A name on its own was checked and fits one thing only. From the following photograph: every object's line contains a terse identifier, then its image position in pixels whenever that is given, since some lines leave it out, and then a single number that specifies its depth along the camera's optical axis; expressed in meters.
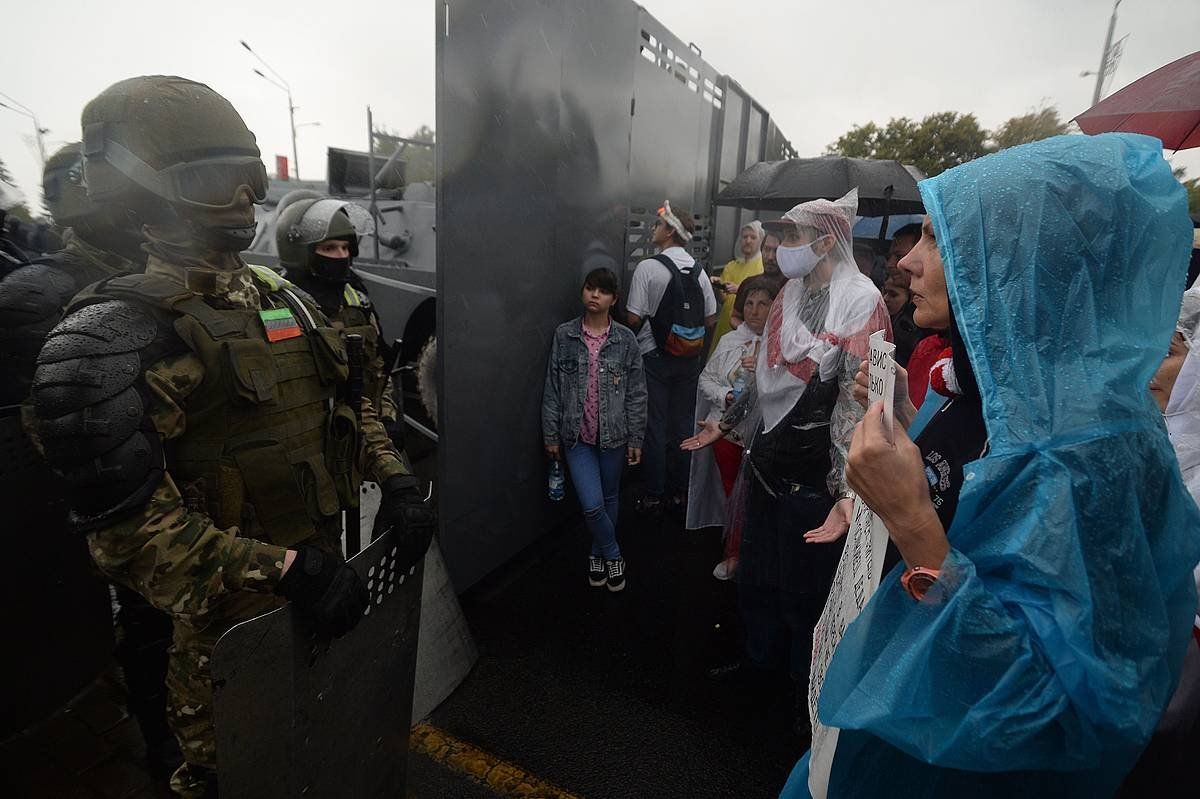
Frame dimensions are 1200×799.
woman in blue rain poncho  0.92
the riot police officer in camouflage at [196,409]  1.33
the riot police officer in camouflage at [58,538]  2.28
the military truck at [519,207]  2.91
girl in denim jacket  3.67
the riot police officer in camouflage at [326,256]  3.40
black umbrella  5.19
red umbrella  3.45
